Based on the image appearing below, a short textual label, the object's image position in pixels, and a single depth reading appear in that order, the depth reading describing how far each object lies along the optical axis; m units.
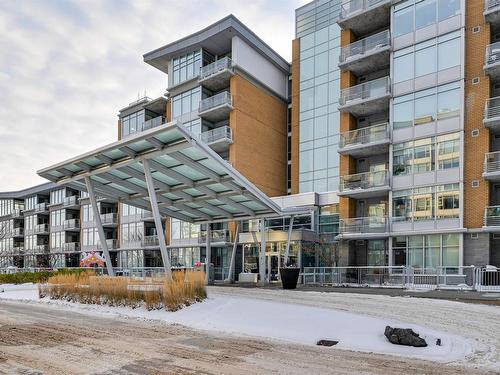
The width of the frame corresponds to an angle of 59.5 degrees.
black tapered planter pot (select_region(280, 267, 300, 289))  20.17
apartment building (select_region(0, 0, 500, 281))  24.75
